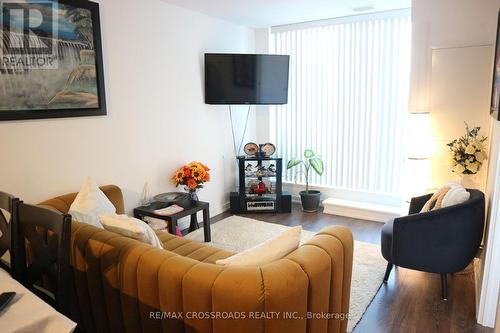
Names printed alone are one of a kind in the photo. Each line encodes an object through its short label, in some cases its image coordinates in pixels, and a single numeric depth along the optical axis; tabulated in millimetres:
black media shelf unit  4734
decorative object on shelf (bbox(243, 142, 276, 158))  4832
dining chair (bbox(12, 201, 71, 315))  1460
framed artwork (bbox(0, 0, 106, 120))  2449
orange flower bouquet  3664
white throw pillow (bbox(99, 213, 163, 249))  1943
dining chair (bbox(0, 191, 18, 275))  1750
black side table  3172
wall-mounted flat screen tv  4289
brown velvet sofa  1359
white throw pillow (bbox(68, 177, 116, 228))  2419
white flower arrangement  3131
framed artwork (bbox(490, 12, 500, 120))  2559
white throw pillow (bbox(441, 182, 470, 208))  2572
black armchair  2471
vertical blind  4309
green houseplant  4805
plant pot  4793
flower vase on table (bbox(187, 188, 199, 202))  3639
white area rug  2637
